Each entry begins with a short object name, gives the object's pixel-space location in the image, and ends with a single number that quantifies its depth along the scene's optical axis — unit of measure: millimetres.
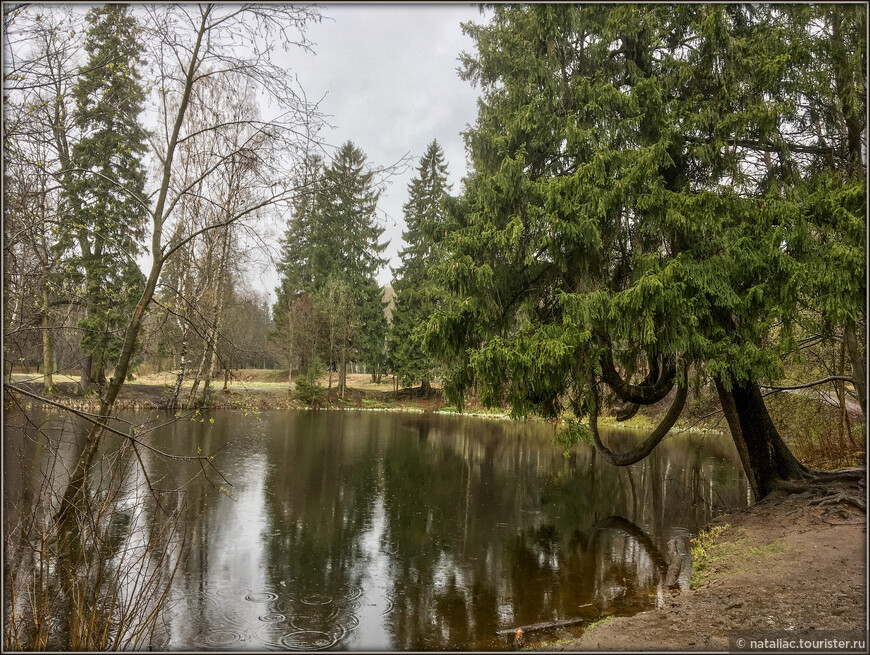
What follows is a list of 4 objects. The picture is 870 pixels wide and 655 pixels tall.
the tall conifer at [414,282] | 31578
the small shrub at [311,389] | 27781
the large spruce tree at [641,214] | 6727
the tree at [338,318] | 30984
